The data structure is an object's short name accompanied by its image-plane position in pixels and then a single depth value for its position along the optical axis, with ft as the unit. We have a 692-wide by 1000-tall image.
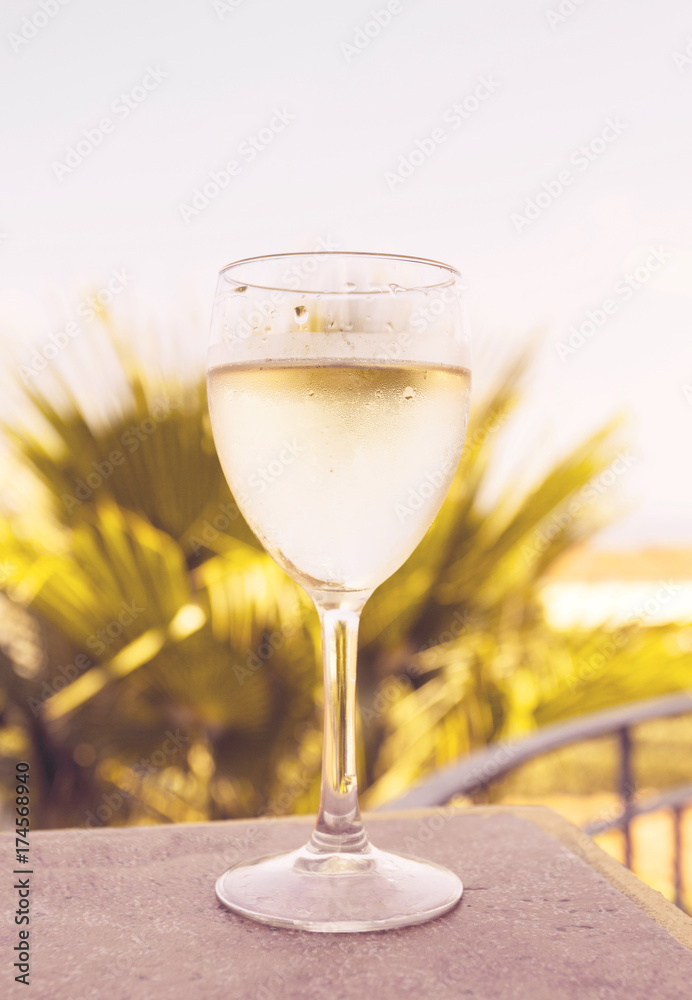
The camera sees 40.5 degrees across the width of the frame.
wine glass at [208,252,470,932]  1.86
